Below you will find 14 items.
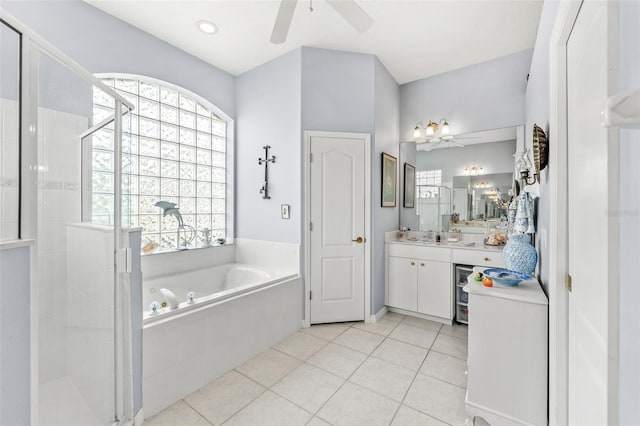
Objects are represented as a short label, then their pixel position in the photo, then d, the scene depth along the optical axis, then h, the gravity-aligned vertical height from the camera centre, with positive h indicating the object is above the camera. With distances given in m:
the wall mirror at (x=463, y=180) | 3.01 +0.38
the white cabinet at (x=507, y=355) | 1.45 -0.79
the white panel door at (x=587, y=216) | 0.86 -0.01
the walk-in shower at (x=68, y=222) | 0.93 -0.04
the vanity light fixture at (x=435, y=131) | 3.28 +1.00
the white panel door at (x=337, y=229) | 2.96 -0.19
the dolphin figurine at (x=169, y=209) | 2.81 +0.03
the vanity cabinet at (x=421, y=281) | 2.94 -0.77
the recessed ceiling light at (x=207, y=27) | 2.54 +1.76
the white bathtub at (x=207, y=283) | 1.99 -0.69
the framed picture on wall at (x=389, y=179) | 3.23 +0.41
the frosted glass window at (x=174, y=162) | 2.78 +0.57
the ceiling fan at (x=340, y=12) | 1.55 +1.19
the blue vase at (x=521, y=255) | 1.80 -0.28
